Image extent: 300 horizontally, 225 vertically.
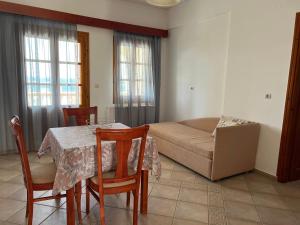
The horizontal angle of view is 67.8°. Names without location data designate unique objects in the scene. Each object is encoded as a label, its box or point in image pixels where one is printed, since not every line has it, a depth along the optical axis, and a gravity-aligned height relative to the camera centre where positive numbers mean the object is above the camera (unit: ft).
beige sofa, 9.63 -2.88
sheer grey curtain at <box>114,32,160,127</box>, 15.19 +0.50
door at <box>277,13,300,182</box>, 9.24 -1.69
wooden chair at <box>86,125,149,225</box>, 5.61 -2.42
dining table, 5.84 -2.11
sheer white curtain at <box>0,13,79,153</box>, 11.78 +0.62
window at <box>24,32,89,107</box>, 12.32 +0.68
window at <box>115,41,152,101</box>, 15.30 +1.20
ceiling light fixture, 7.46 +2.81
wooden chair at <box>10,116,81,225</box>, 5.70 -2.61
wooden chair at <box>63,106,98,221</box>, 9.00 -1.22
